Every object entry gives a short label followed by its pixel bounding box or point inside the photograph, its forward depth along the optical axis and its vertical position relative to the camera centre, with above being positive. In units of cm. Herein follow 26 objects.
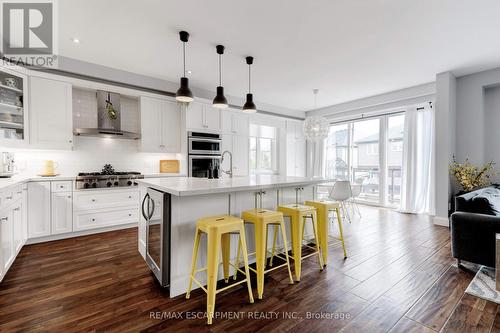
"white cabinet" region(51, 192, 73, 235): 325 -68
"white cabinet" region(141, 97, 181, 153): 418 +79
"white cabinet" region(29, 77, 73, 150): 326 +79
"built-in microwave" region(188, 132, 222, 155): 450 +47
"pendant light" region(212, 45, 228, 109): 296 +88
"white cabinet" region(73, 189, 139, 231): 344 -68
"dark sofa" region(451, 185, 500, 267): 224 -65
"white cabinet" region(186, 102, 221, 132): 449 +102
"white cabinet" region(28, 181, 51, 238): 308 -60
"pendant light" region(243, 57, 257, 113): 323 +87
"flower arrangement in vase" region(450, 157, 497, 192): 386 -15
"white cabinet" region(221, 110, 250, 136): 504 +103
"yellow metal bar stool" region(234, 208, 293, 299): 192 -55
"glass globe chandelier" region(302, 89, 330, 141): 448 +78
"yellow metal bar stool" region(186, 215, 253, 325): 166 -60
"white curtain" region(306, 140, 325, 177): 681 +25
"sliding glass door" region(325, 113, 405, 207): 553 +28
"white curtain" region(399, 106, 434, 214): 478 +13
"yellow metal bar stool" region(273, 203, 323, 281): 222 -58
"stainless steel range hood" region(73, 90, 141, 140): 377 +86
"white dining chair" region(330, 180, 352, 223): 419 -47
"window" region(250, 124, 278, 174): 607 +48
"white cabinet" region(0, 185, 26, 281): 208 -63
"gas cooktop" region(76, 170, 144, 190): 343 -21
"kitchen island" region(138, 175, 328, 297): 193 -40
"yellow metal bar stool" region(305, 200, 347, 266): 257 -64
